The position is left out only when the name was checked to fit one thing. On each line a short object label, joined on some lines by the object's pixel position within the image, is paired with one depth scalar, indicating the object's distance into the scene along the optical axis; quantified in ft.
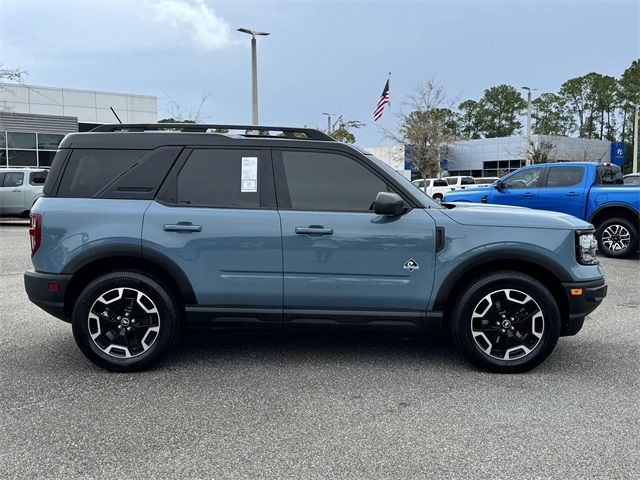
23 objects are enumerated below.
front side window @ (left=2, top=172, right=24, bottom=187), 55.26
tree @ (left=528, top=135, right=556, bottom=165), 135.52
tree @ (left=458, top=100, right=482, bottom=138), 310.45
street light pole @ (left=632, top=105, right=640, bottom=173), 134.92
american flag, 89.35
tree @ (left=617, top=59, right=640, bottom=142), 228.43
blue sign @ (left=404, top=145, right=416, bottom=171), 147.43
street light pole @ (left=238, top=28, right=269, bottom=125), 61.77
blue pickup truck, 34.68
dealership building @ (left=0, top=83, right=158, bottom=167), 104.58
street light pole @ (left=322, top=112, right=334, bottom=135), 131.40
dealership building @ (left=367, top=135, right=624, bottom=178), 164.86
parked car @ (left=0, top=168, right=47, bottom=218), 55.31
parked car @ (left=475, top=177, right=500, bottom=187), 106.40
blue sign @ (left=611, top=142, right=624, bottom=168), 181.57
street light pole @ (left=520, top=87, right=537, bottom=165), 122.93
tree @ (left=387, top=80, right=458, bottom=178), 138.51
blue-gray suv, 14.14
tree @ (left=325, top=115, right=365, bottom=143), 123.98
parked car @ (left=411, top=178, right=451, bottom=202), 103.99
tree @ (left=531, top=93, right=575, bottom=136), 256.73
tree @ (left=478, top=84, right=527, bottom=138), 300.40
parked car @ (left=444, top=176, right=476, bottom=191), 106.87
